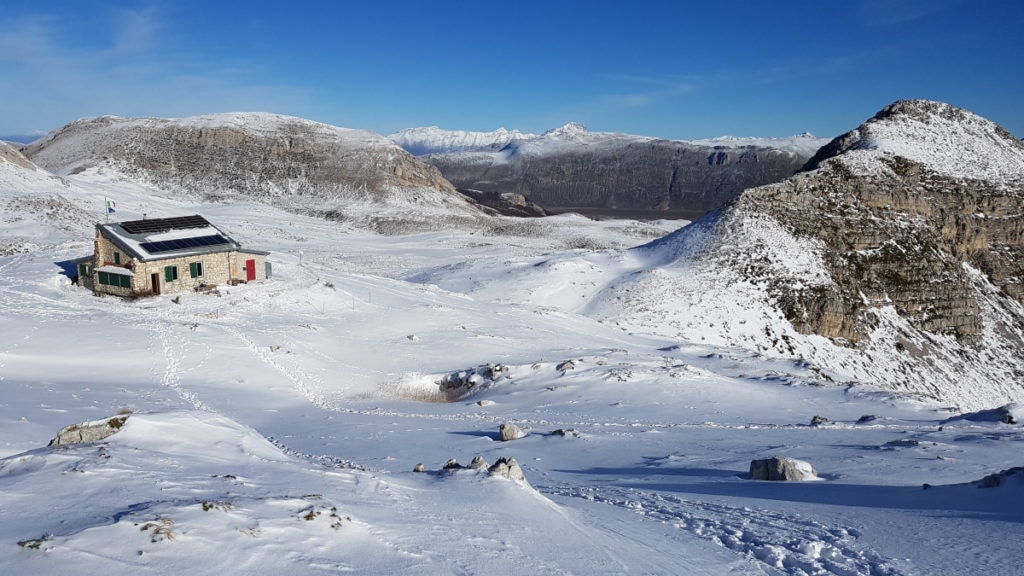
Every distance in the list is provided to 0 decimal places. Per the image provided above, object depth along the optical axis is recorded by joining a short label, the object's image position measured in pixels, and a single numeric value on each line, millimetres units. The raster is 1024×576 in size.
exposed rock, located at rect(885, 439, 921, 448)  15891
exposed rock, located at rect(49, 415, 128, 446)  11719
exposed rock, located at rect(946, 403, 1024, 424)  19250
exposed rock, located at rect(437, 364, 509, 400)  27594
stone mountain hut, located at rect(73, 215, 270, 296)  35625
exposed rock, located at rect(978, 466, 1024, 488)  10625
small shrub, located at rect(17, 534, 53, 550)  6734
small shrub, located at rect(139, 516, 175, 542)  7266
